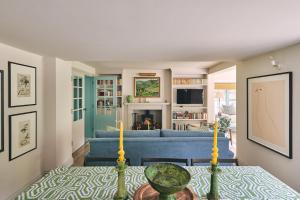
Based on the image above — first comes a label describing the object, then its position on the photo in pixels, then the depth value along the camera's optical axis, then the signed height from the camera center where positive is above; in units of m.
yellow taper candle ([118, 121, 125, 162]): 1.19 -0.32
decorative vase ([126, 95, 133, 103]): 6.39 +0.03
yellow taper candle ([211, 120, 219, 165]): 1.20 -0.34
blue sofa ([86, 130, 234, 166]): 3.09 -0.76
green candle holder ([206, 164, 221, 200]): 1.21 -0.54
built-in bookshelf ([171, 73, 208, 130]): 6.55 -0.22
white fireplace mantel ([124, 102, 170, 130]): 6.48 -0.28
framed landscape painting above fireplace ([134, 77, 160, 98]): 6.58 +0.43
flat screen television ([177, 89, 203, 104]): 6.50 +0.15
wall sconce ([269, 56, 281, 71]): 2.67 +0.51
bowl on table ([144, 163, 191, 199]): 0.99 -0.45
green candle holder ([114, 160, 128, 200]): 1.20 -0.52
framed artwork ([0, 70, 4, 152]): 2.41 -0.15
